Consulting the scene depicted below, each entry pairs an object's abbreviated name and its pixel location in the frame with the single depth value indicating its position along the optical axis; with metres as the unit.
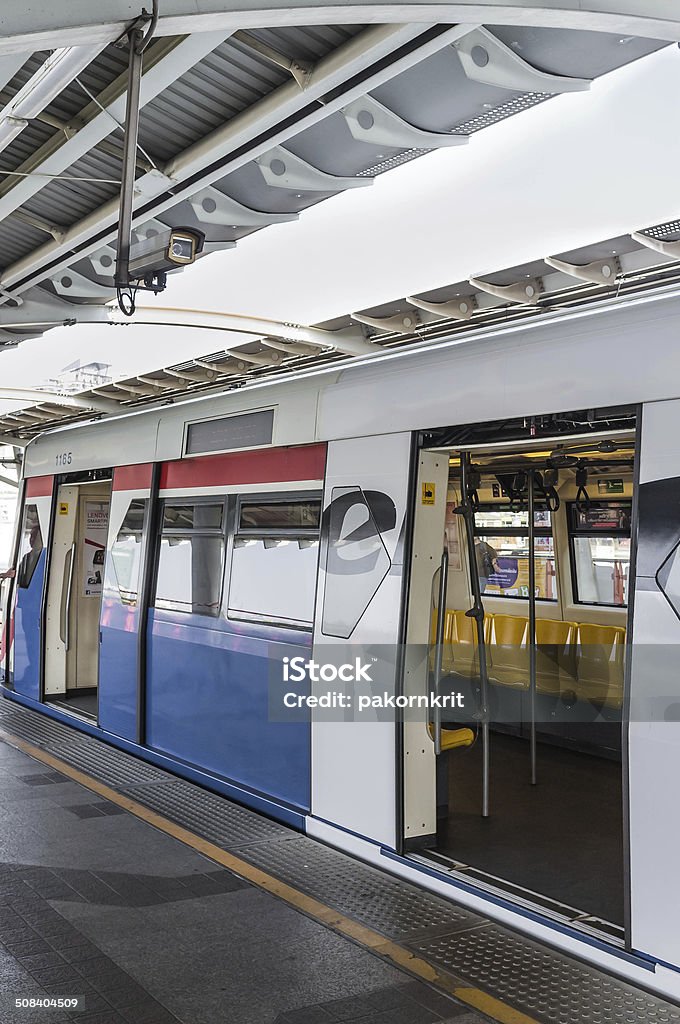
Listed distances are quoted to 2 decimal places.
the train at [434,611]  4.19
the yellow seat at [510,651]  8.88
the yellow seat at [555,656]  8.51
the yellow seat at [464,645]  8.90
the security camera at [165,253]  3.92
